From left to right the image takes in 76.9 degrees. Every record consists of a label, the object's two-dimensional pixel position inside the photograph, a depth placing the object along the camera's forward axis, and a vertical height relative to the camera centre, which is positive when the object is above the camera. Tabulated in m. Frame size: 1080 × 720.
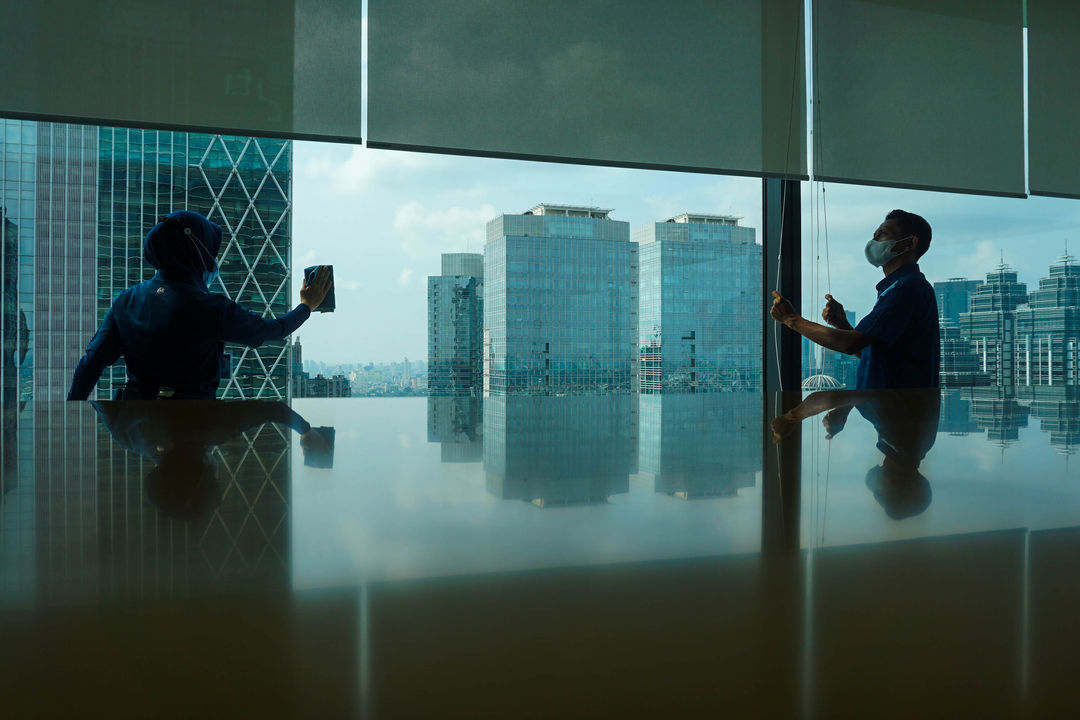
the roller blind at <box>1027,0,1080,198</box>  3.28 +1.32
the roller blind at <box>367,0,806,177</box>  2.51 +1.13
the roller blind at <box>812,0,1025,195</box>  3.10 +1.27
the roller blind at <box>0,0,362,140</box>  2.20 +1.02
